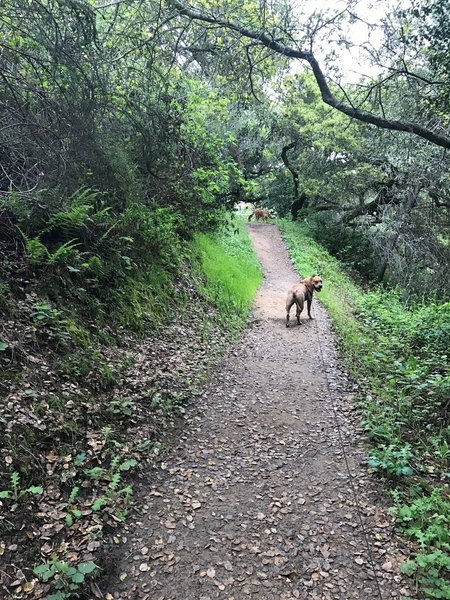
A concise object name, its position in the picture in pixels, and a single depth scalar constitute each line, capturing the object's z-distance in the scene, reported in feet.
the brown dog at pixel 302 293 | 32.91
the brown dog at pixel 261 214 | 88.83
